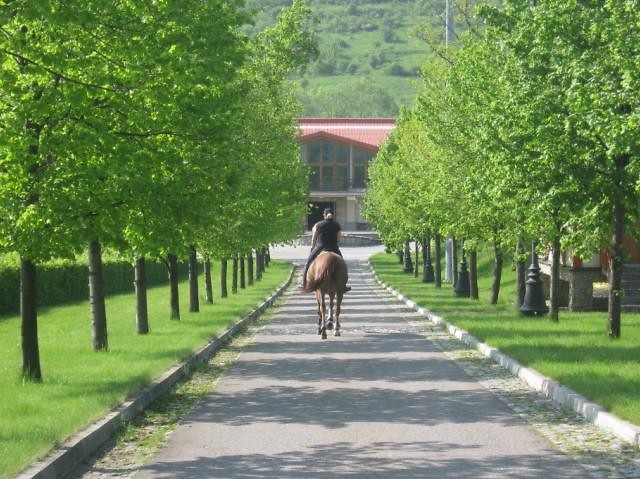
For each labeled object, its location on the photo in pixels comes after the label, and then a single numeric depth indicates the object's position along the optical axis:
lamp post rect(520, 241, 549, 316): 25.81
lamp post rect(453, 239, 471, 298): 37.25
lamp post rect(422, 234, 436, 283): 51.91
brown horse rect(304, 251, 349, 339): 21.50
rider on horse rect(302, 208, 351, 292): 21.66
